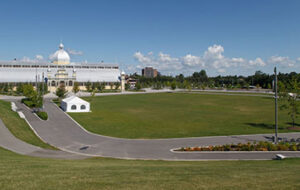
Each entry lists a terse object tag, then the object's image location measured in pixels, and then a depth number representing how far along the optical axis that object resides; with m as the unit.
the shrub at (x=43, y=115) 43.09
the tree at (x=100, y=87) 126.14
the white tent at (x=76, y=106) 54.75
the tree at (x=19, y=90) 99.56
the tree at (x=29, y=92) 60.99
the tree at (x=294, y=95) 37.78
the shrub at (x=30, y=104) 58.88
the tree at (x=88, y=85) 129.51
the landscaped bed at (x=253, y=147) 24.30
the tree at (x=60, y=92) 75.25
